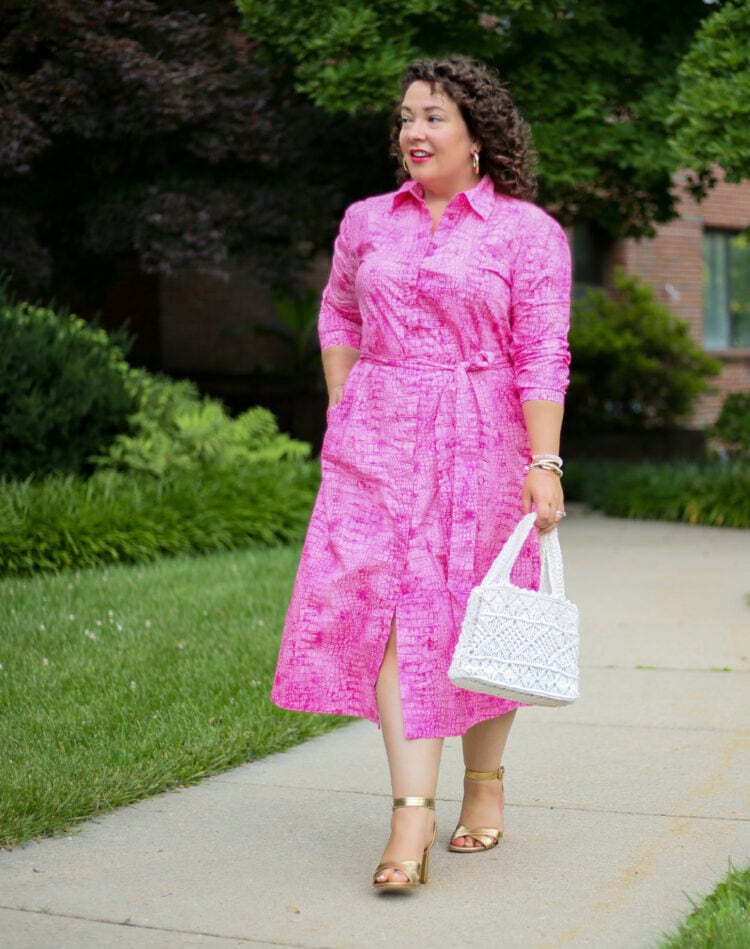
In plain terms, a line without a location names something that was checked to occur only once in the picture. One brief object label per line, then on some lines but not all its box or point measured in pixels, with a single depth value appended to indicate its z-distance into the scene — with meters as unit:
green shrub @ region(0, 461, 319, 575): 13.62
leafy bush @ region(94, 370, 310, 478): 16.09
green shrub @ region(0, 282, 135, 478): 14.92
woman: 5.91
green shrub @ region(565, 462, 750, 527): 19.01
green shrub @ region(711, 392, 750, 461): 21.37
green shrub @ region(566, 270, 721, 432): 25.98
